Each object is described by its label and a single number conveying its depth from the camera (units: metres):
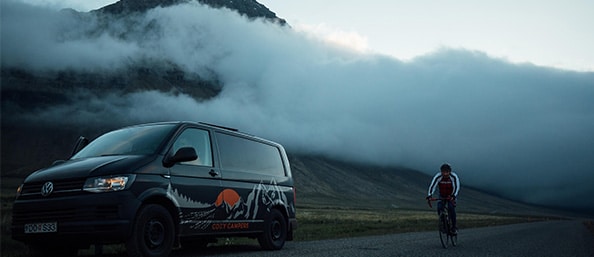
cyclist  14.91
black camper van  7.84
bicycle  14.23
